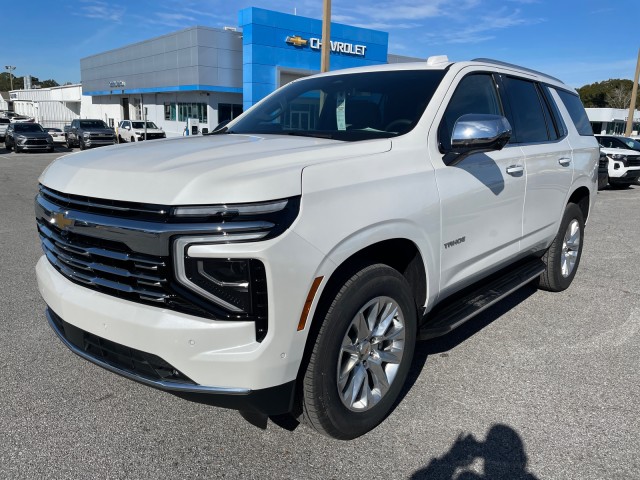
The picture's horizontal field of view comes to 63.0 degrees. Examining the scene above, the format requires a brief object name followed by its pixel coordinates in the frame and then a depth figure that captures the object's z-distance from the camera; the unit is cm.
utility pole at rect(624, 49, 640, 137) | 2483
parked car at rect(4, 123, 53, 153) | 2711
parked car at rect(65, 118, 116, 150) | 2989
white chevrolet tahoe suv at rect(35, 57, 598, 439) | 215
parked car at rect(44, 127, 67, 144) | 3425
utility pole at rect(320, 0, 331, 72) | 1190
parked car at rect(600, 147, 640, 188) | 1620
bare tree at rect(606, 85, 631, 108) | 8079
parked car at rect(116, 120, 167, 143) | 3284
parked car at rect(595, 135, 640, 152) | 1808
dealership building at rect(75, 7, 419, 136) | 3228
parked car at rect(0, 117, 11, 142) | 3444
